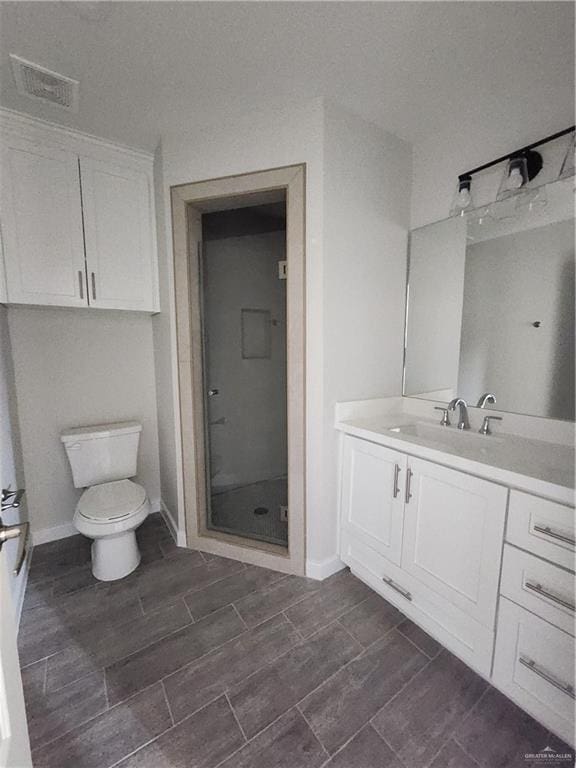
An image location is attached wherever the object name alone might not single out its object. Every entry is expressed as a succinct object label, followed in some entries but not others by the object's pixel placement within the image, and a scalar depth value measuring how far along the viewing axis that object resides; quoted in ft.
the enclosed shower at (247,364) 8.45
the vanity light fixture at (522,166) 4.36
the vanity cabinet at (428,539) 3.84
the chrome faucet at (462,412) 5.49
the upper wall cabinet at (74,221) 5.39
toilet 5.62
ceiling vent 4.32
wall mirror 4.58
